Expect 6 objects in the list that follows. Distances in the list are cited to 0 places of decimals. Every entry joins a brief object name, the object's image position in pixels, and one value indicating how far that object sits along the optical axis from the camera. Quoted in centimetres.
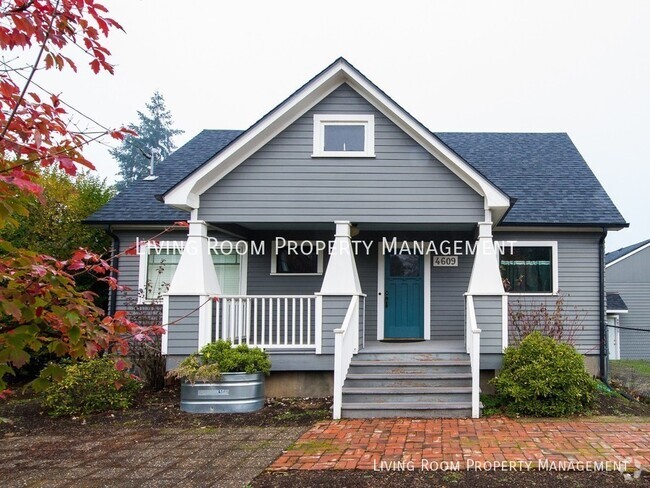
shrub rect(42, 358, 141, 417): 821
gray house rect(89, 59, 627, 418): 867
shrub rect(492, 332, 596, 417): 748
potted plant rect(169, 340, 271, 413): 806
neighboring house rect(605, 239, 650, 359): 2106
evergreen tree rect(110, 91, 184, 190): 4538
